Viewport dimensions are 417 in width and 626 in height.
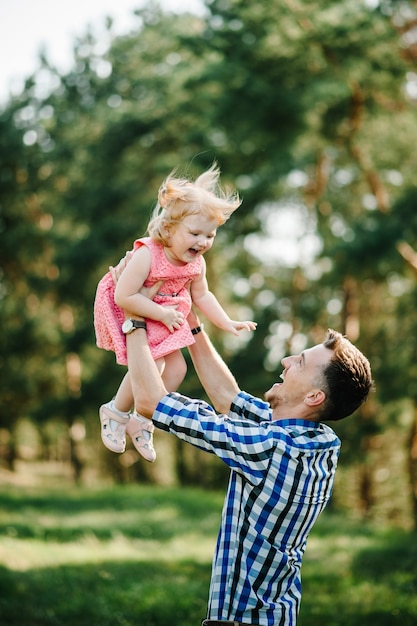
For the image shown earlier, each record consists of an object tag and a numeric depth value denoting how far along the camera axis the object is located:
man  2.74
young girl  2.89
